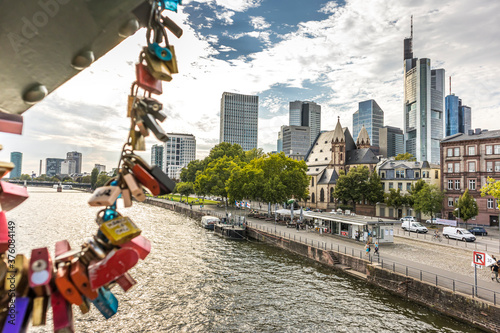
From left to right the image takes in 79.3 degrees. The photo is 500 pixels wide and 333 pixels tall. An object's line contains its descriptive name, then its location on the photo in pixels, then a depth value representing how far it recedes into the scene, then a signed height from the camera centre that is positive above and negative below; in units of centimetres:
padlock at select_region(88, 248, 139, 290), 209 -64
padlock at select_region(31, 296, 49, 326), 209 -94
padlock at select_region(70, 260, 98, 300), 209 -73
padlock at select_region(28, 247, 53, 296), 202 -65
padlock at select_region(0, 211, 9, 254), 204 -42
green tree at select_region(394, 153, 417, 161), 10781 +936
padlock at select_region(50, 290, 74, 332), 213 -99
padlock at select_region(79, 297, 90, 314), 219 -96
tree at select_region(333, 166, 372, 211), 7062 -100
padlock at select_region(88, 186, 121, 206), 218 -15
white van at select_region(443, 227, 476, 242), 3769 -644
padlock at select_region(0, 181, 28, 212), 213 -15
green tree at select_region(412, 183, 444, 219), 5628 -316
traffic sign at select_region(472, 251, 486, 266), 1851 -458
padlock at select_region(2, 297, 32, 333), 205 -97
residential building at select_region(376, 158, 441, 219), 6600 +131
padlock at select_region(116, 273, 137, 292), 232 -81
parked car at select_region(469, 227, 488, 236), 4497 -700
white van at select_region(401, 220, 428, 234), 4462 -662
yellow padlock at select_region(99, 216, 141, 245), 216 -39
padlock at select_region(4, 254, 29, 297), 203 -68
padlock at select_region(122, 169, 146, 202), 227 -6
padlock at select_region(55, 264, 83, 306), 208 -77
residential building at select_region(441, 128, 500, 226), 5334 +320
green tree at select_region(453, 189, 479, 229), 4984 -390
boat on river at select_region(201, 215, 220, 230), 4966 -722
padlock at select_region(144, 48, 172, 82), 225 +84
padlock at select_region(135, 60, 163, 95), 225 +74
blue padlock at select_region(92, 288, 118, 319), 229 -98
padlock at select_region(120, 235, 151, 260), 222 -51
